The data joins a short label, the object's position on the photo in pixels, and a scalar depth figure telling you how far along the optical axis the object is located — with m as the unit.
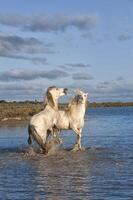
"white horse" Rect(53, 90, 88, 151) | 18.45
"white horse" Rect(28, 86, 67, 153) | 17.38
